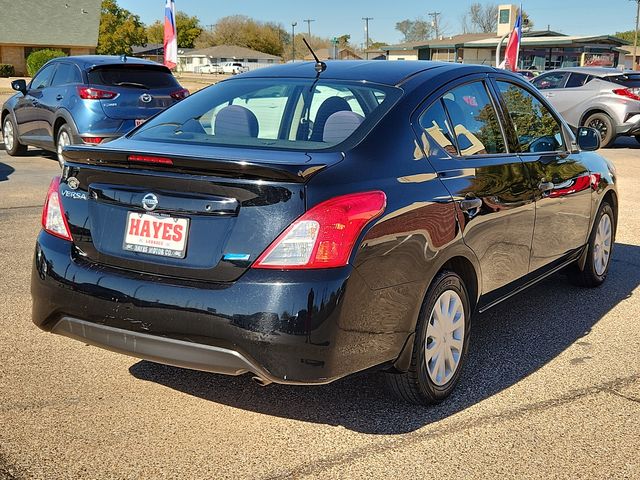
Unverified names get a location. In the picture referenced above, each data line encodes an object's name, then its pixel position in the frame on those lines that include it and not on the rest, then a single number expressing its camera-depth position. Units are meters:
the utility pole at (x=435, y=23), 117.69
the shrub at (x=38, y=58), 50.09
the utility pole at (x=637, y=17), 72.88
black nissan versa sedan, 3.18
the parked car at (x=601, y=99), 17.52
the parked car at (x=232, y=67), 98.76
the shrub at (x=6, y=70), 55.38
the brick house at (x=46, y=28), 59.38
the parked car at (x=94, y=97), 11.16
